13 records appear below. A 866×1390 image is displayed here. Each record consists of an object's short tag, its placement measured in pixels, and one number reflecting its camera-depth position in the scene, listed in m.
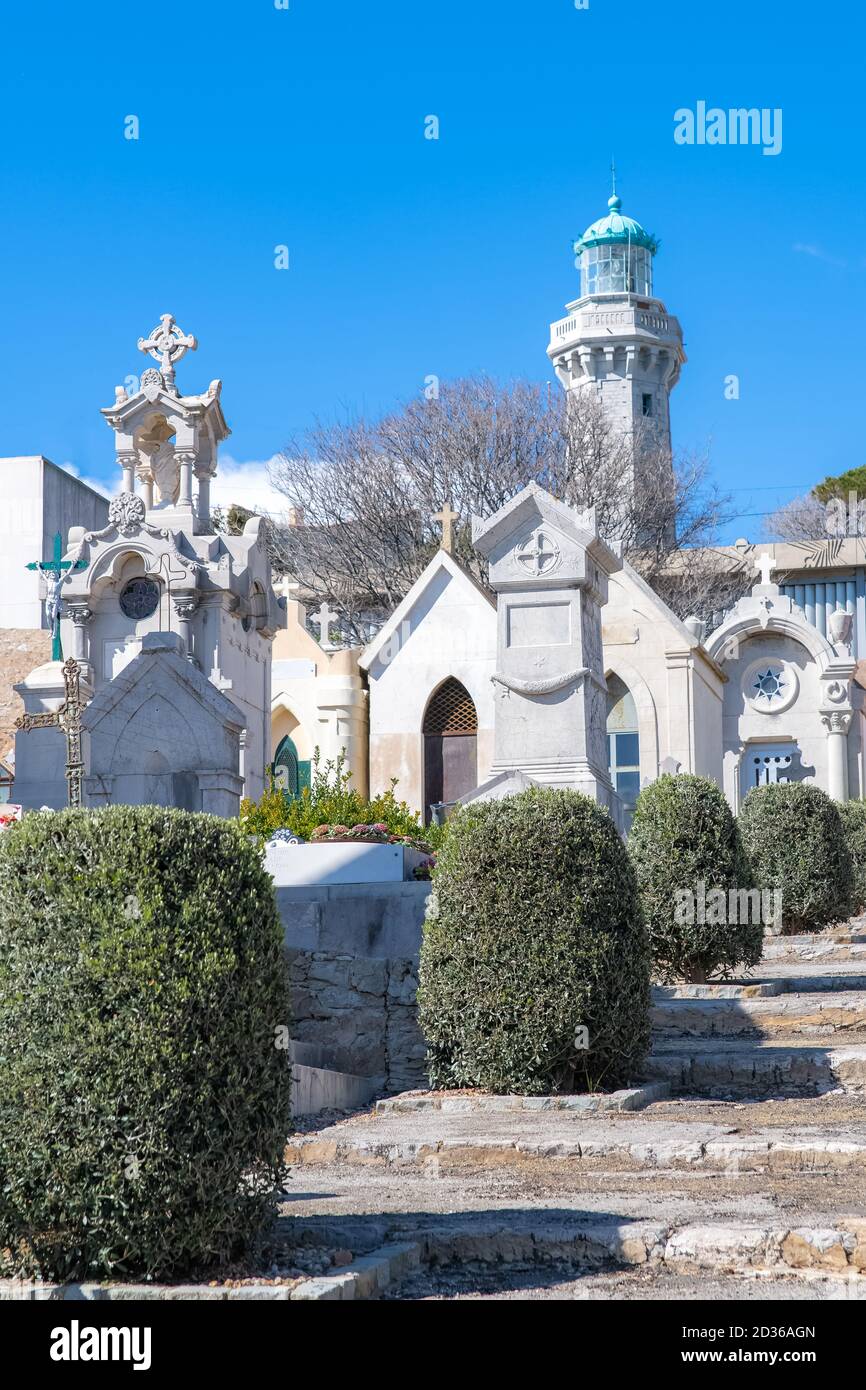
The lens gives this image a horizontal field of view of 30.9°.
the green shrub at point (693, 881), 12.14
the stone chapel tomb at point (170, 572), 21.88
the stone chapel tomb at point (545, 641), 15.55
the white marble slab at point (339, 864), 11.54
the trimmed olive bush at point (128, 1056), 4.80
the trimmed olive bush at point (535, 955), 8.53
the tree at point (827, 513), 53.84
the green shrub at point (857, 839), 19.38
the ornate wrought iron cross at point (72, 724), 13.49
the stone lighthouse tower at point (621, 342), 57.16
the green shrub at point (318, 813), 13.69
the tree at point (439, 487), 41.69
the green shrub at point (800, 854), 16.30
